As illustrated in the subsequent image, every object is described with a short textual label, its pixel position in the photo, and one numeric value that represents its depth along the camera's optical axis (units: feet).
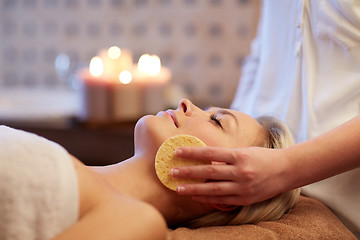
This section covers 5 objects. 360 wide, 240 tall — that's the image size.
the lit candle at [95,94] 6.56
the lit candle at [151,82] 6.93
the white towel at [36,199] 2.71
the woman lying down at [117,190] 2.71
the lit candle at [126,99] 6.62
